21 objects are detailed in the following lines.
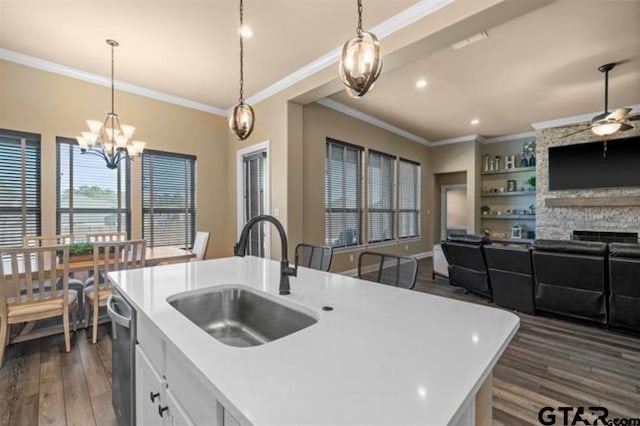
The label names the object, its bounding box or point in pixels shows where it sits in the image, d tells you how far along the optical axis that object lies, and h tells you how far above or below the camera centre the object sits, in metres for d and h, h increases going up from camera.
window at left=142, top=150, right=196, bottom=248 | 4.62 +0.25
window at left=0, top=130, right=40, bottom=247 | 3.55 +0.34
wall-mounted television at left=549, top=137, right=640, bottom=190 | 5.41 +0.93
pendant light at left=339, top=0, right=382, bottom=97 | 1.67 +0.87
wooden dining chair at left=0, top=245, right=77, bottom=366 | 2.38 -0.68
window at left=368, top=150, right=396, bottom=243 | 6.15 +0.37
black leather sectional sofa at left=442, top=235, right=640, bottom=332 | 2.79 -0.69
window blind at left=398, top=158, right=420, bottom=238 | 7.05 +0.37
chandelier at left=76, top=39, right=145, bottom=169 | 3.12 +0.81
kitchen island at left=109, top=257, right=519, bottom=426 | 0.63 -0.40
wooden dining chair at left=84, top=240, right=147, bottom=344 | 2.81 -0.50
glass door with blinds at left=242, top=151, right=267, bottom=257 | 4.88 +0.33
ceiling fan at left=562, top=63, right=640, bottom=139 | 3.90 +1.28
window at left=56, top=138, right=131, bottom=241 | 3.92 +0.28
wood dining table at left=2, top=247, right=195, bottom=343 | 2.71 -0.53
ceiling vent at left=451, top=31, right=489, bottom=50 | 3.08 +1.86
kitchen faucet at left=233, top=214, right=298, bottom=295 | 1.40 -0.18
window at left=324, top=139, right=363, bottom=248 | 5.21 +0.36
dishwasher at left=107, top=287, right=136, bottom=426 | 1.38 -0.74
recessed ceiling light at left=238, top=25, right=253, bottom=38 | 3.00 +1.89
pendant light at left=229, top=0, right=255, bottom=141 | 2.40 +0.77
